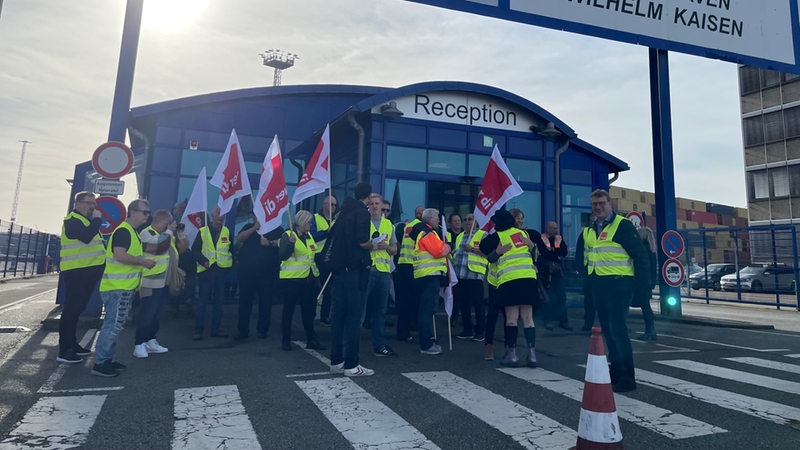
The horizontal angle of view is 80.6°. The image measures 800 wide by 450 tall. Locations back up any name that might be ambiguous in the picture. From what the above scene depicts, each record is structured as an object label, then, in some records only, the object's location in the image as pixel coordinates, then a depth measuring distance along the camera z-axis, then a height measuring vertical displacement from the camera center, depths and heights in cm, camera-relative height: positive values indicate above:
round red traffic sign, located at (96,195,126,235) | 755 +81
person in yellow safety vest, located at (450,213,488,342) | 749 -9
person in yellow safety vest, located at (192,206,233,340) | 725 +1
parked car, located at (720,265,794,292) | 1574 +22
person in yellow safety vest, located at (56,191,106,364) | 543 -5
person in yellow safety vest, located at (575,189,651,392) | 474 +1
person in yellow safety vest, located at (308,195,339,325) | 730 +76
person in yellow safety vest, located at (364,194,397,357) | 600 -6
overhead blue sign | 909 +545
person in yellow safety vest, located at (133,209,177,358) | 580 -18
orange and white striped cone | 286 -82
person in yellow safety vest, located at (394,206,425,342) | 756 -27
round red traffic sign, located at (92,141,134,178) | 751 +162
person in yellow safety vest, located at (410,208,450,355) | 643 -2
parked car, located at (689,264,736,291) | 2439 +38
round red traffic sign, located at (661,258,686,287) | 1100 +20
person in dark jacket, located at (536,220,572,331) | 865 +7
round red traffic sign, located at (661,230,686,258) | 1096 +88
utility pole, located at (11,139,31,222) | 7394 +1054
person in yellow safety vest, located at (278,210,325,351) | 659 -15
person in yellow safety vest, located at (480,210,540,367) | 565 -4
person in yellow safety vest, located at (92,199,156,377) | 494 -25
